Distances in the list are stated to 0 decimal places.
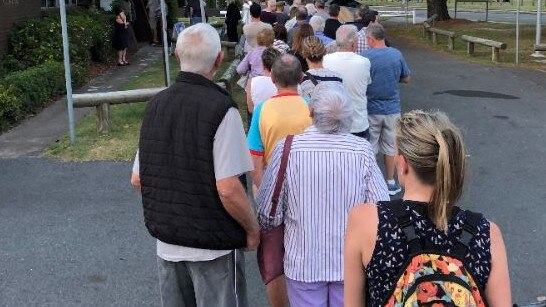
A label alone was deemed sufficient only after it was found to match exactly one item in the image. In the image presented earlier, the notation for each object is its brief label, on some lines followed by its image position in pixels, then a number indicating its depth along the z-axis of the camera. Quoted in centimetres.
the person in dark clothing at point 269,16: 1451
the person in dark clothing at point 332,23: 1087
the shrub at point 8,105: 1095
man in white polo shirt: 657
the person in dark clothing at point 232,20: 1938
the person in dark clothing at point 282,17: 1444
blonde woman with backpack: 220
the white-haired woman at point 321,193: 342
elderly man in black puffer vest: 312
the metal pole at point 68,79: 926
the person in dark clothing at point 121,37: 1855
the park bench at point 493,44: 1811
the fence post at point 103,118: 1016
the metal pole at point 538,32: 1808
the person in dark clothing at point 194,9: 2028
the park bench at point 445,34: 2184
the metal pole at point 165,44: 1182
